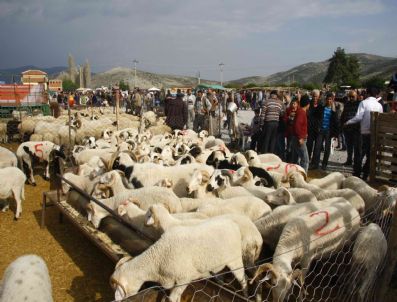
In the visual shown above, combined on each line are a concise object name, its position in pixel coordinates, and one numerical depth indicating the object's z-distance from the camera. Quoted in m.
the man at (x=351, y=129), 10.01
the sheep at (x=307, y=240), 3.87
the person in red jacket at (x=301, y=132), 8.95
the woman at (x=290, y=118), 9.90
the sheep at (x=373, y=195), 5.96
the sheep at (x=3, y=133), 15.48
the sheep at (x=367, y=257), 4.20
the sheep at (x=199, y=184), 6.27
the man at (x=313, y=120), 10.72
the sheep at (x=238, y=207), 5.32
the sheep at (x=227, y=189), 6.29
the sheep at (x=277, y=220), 5.04
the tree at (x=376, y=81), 49.35
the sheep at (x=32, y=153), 9.83
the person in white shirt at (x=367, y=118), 9.27
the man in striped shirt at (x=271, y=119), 10.73
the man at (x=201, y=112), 16.39
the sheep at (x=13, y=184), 7.21
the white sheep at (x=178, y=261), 3.90
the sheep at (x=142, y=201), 5.66
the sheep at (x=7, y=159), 9.30
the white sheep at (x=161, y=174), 7.01
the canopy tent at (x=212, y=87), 35.33
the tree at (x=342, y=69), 72.31
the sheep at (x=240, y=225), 4.55
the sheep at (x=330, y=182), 7.10
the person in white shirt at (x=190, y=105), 20.84
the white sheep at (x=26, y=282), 2.27
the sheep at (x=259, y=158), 8.66
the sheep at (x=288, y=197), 5.79
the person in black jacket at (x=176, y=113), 14.81
